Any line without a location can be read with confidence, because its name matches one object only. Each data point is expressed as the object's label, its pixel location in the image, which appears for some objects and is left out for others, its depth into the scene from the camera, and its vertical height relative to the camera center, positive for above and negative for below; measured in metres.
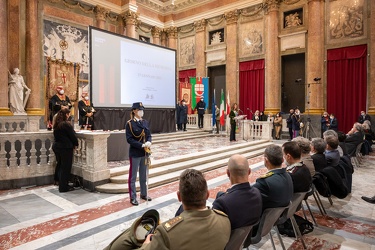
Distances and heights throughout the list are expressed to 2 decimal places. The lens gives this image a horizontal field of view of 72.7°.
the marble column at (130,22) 14.20 +5.45
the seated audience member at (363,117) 10.10 +0.03
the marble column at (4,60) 9.42 +2.21
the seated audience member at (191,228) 1.28 -0.58
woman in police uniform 3.95 -0.38
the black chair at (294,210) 2.45 -0.92
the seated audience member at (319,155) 3.63 -0.54
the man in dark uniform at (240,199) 1.67 -0.56
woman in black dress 4.63 -0.47
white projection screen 7.85 +1.66
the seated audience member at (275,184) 2.12 -0.57
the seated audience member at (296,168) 2.58 -0.53
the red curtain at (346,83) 11.25 +1.58
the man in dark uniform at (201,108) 13.42 +0.54
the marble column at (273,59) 13.13 +3.07
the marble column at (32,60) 10.70 +2.47
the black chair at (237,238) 1.66 -0.79
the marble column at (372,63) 10.63 +2.31
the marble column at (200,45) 16.02 +4.61
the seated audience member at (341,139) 4.88 -0.43
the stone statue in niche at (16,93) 9.93 +1.03
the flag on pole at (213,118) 13.17 +0.01
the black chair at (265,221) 2.11 -0.86
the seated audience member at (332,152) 3.77 -0.51
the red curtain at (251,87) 13.93 +1.77
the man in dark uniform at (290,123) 11.45 -0.25
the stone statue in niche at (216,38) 15.70 +4.99
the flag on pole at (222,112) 12.44 +0.28
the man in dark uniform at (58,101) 7.70 +0.56
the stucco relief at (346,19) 11.13 +4.43
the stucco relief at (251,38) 13.90 +4.45
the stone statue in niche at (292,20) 12.76 +4.96
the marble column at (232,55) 14.69 +3.66
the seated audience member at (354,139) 6.14 -0.52
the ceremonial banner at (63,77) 11.48 +1.94
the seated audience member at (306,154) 3.15 -0.45
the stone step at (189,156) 5.31 -1.05
